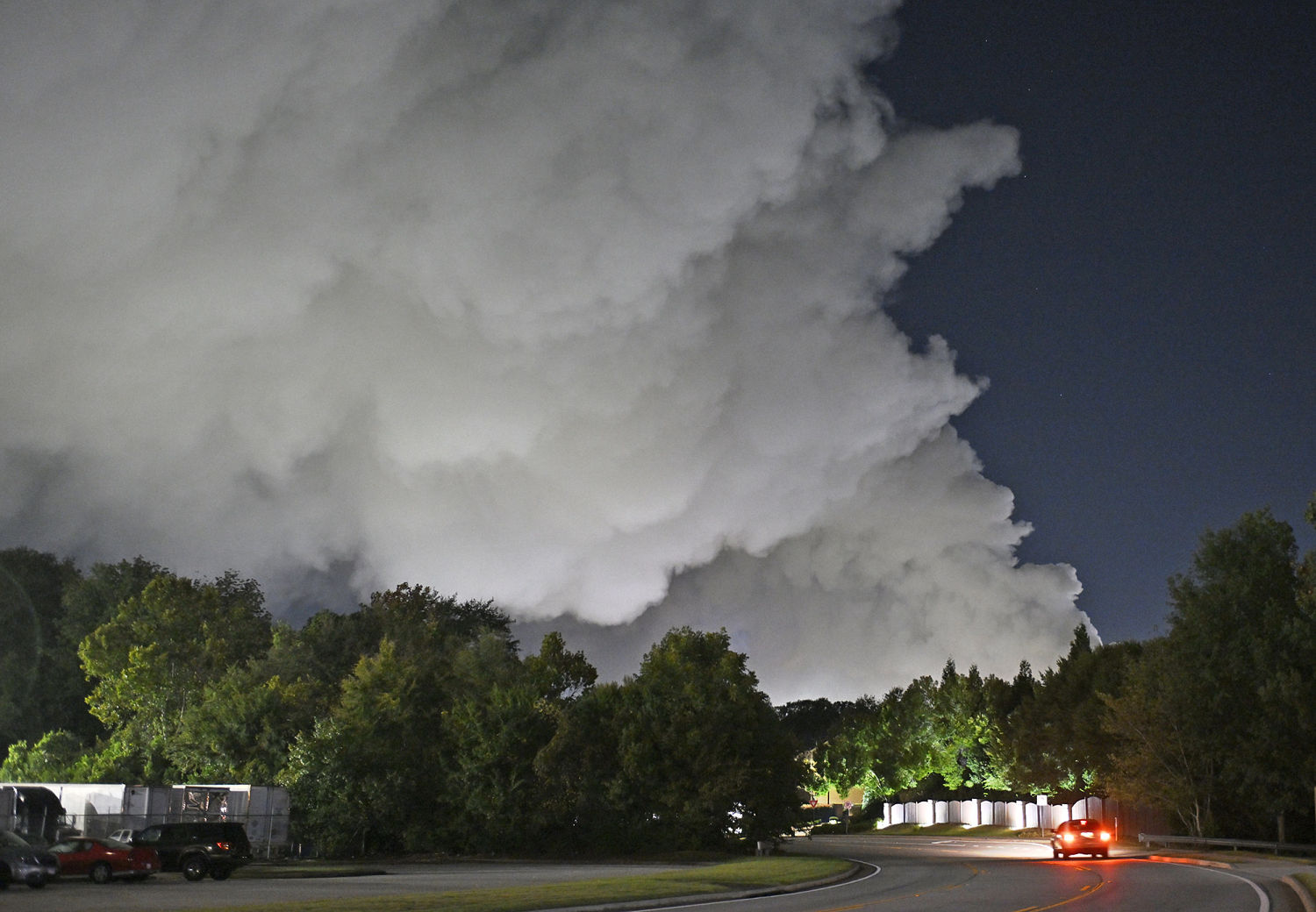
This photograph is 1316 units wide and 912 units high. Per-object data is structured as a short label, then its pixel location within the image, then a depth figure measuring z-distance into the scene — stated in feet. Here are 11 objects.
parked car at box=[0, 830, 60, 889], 103.96
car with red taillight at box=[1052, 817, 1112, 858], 148.66
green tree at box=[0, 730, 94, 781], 229.45
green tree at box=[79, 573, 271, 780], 222.48
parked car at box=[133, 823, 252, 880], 127.24
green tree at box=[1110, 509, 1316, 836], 168.35
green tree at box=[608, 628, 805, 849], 175.01
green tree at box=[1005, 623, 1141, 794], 237.66
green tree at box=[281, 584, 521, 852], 171.63
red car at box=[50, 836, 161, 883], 118.01
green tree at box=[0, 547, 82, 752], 296.92
